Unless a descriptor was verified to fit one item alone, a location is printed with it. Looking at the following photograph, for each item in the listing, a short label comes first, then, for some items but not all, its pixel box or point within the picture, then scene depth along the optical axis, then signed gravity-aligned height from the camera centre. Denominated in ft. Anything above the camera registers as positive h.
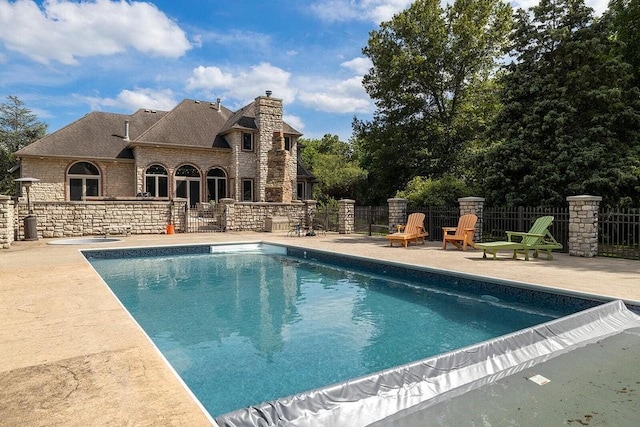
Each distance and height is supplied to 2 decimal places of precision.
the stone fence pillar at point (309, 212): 61.72 -1.16
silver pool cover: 8.98 -4.85
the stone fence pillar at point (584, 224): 31.30 -1.82
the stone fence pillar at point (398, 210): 47.37 -0.78
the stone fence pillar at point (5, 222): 37.14 -1.30
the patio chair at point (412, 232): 38.34 -2.90
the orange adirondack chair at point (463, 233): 35.15 -2.71
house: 67.62 +9.09
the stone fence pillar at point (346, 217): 54.29 -1.76
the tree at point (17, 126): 113.09 +24.00
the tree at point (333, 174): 94.73 +7.22
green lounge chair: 28.84 -3.06
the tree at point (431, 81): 73.92 +23.84
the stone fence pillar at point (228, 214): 57.36 -1.22
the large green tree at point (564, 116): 40.52 +9.27
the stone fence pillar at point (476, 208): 40.06 -0.54
